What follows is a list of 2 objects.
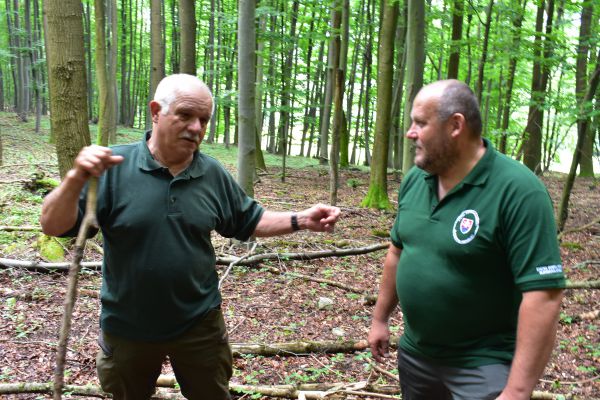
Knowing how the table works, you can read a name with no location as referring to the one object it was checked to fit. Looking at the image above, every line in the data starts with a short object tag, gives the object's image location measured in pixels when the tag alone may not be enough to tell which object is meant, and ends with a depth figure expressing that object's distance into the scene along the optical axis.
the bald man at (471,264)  2.01
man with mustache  2.50
